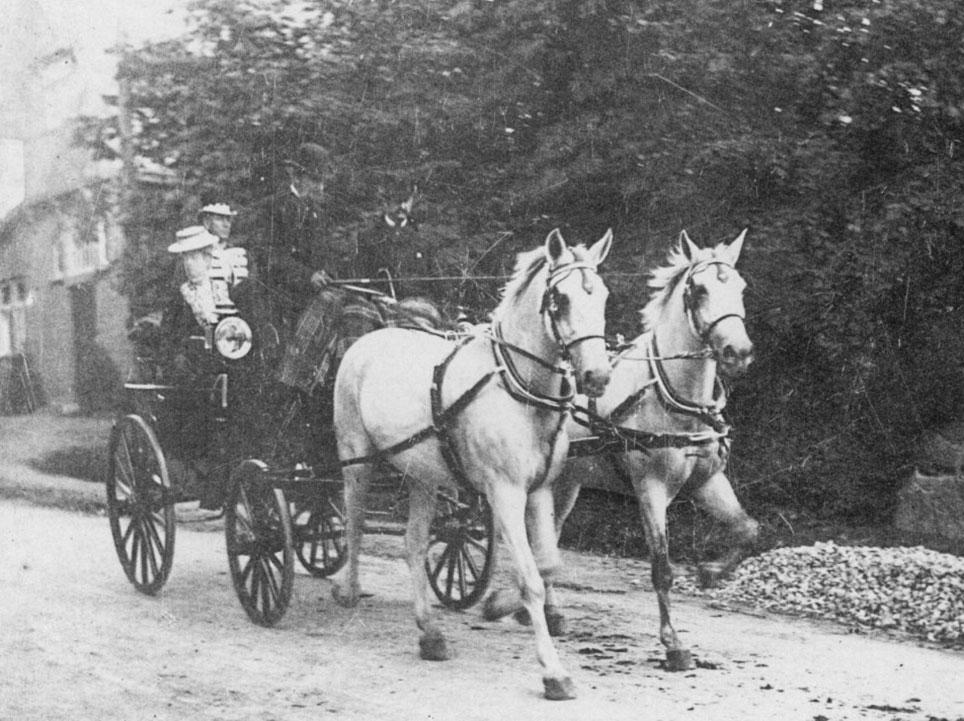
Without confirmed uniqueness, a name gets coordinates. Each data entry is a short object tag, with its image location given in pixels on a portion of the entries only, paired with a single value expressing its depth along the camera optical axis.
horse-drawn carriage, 5.32
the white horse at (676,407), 5.92
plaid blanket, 6.87
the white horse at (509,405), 5.03
